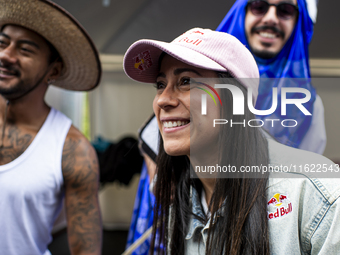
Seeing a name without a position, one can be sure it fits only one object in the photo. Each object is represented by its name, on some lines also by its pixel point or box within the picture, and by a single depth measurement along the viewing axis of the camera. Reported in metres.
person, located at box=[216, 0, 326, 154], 1.47
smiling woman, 0.90
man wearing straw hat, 1.38
